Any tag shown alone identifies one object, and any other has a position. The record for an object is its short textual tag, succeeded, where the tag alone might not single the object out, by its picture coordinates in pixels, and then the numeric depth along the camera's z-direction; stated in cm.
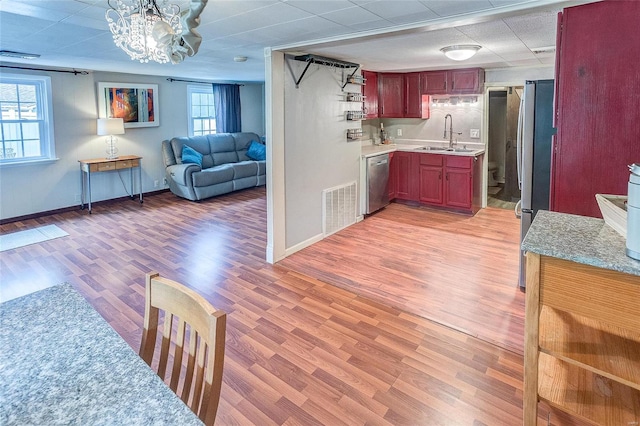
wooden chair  105
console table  596
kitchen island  126
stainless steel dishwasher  549
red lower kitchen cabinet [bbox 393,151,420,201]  605
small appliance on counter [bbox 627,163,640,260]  118
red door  196
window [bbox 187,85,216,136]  773
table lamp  600
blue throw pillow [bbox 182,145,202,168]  691
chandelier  180
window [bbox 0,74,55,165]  536
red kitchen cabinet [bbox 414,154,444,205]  582
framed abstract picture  630
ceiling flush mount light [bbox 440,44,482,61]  380
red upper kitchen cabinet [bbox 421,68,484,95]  563
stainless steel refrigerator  296
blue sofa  662
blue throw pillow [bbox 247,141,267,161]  797
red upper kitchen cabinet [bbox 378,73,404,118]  623
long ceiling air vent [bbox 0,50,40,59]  428
